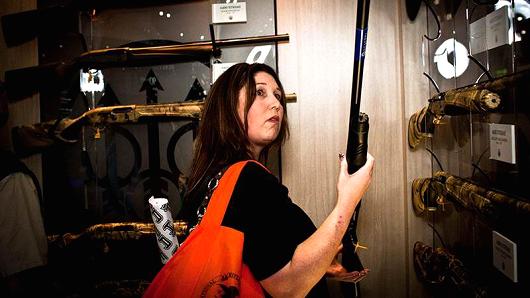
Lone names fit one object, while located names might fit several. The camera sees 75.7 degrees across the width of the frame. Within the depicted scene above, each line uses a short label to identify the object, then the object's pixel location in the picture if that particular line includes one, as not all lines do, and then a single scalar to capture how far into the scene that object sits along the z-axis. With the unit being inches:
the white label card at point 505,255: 34.9
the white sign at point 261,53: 68.5
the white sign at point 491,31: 35.9
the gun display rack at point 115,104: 69.7
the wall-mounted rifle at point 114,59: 67.3
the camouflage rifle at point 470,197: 35.0
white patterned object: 39.0
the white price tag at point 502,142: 35.8
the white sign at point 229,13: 69.4
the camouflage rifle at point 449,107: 38.2
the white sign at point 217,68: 68.7
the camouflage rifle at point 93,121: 66.8
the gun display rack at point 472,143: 35.4
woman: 32.5
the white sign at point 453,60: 47.7
